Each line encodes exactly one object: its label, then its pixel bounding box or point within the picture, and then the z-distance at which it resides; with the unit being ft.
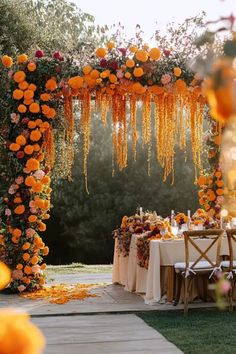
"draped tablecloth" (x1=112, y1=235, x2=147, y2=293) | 25.03
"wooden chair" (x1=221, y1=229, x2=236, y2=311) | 21.22
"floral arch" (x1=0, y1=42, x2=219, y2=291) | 24.58
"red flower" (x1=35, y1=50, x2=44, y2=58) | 25.18
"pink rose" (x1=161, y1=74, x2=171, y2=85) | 24.41
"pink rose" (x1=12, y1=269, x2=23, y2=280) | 25.08
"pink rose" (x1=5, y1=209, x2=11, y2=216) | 25.31
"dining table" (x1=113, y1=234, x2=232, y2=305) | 22.54
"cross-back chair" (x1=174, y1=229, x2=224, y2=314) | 20.69
